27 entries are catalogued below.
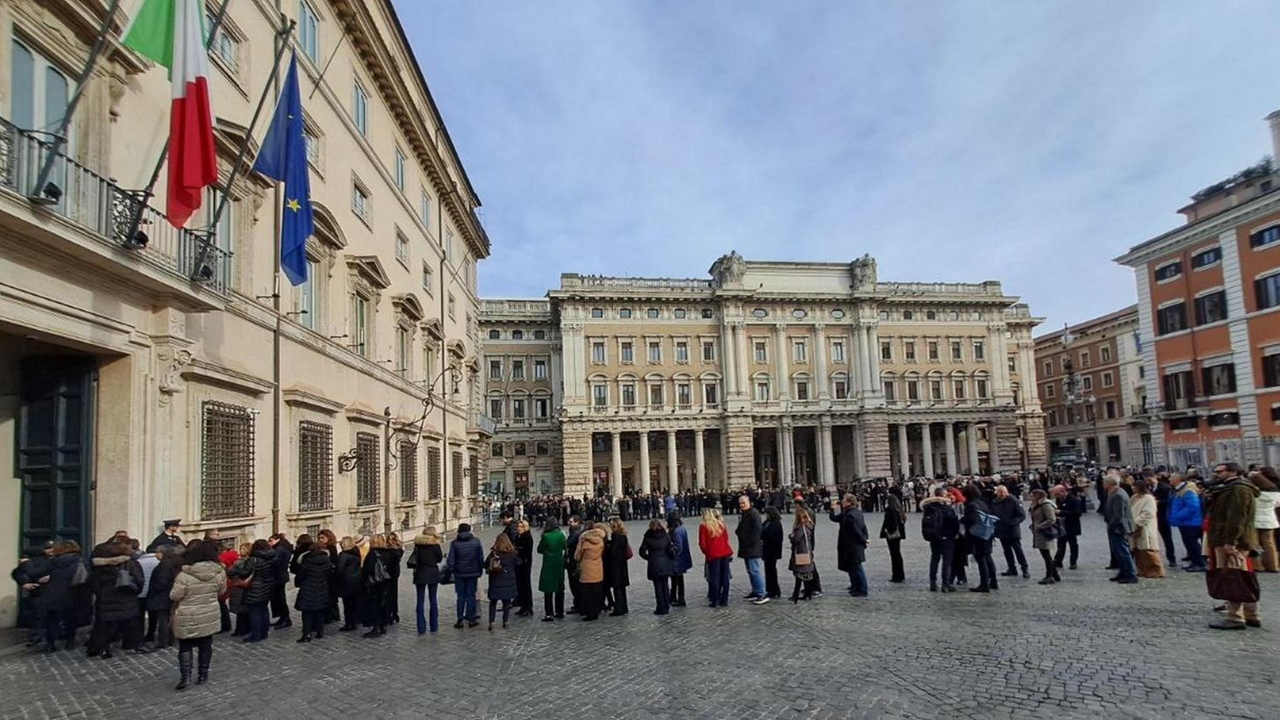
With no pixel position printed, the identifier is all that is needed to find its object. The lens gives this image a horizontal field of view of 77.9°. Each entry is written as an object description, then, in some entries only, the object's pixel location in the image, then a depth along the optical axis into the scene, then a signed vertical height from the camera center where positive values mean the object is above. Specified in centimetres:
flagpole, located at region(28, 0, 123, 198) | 796 +355
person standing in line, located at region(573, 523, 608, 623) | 1070 -170
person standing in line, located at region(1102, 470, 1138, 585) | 1181 -154
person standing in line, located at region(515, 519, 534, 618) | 1101 -168
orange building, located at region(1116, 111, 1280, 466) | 3112 +415
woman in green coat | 1084 -169
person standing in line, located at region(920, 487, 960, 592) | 1152 -141
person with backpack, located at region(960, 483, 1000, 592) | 1142 -151
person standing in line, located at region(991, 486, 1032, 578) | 1235 -138
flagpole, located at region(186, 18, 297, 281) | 1065 +312
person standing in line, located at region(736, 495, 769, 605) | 1152 -156
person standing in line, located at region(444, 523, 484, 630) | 1045 -154
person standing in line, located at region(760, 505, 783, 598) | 1174 -156
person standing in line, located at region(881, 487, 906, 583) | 1227 -148
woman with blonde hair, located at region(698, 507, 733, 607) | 1127 -159
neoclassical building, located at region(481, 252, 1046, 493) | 6088 +495
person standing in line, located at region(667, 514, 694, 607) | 1132 -165
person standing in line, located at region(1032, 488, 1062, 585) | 1195 -157
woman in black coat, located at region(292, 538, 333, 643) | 978 -159
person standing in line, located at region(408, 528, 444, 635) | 1018 -147
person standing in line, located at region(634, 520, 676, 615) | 1091 -159
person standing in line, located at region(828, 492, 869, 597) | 1150 -155
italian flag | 952 +440
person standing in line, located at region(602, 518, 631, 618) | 1093 -166
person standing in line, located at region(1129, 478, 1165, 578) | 1191 -163
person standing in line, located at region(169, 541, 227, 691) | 736 -137
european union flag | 1236 +463
